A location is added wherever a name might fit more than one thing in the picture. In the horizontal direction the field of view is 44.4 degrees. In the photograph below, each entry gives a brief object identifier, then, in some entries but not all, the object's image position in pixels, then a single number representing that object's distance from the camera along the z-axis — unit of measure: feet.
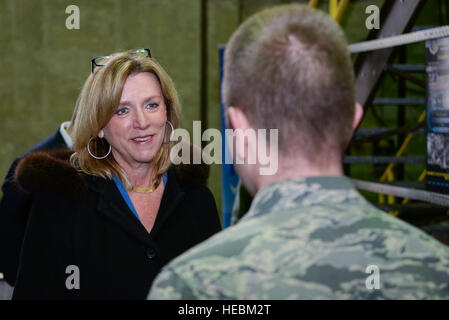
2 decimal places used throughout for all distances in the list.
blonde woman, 6.77
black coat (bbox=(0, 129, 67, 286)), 8.23
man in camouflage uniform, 3.06
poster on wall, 9.81
